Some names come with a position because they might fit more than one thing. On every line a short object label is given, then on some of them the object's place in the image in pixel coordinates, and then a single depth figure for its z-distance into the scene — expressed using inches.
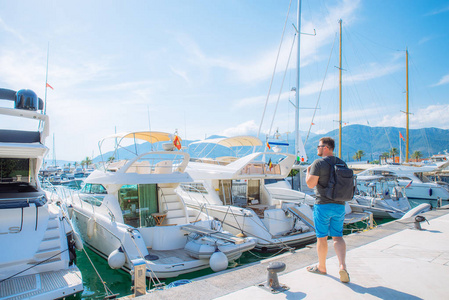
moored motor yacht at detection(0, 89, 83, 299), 184.1
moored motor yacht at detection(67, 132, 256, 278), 274.8
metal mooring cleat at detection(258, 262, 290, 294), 129.9
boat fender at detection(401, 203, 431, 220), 399.0
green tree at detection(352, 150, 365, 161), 2898.1
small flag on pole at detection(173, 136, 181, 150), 380.5
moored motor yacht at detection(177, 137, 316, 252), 384.2
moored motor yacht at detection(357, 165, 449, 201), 912.3
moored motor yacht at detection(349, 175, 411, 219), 593.9
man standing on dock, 138.6
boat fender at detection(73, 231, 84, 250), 240.5
